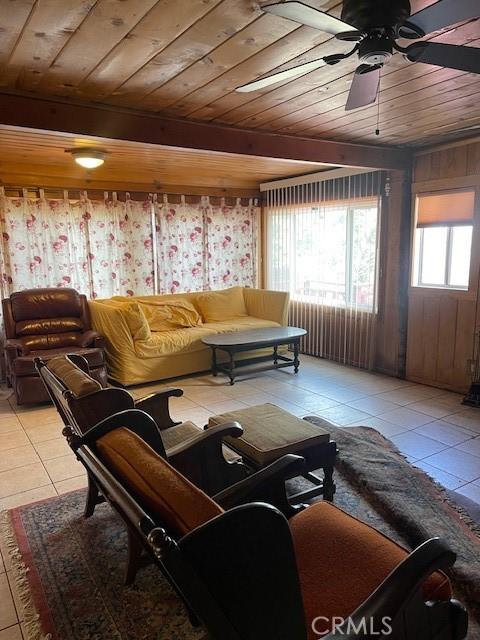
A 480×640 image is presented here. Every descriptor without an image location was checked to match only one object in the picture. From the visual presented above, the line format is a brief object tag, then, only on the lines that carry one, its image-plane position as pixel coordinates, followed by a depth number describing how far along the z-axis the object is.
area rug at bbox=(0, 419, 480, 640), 1.76
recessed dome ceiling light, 4.05
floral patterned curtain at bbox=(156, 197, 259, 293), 5.96
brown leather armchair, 4.08
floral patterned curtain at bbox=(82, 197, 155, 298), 5.43
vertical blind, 5.16
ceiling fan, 1.47
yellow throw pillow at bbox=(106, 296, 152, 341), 4.70
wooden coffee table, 4.79
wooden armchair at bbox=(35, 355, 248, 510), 1.76
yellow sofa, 4.68
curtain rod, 4.95
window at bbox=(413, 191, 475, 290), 4.20
